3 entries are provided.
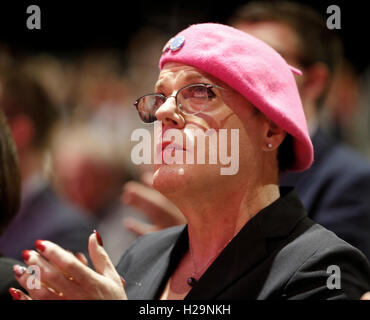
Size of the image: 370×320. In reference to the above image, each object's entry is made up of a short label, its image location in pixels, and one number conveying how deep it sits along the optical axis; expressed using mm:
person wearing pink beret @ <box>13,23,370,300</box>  3049
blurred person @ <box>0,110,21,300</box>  4051
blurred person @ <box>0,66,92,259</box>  5340
